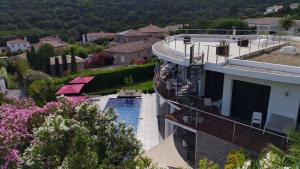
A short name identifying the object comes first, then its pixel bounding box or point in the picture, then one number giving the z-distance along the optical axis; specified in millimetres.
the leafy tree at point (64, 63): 64438
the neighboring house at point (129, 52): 69444
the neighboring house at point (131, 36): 100712
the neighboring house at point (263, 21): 81062
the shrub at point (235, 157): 13037
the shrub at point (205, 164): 9104
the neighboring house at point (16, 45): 118250
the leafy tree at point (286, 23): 49134
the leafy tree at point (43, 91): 35406
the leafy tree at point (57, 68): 63338
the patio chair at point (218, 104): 20355
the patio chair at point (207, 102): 20638
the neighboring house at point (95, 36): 123369
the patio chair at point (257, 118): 17672
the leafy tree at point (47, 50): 77750
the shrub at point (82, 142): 9781
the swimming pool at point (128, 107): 29823
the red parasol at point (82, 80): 40719
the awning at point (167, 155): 16962
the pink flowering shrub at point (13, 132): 10134
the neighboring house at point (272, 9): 119288
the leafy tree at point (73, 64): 62438
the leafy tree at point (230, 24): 72825
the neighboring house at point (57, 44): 98562
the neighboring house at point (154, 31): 99812
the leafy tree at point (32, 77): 46812
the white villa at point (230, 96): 16344
